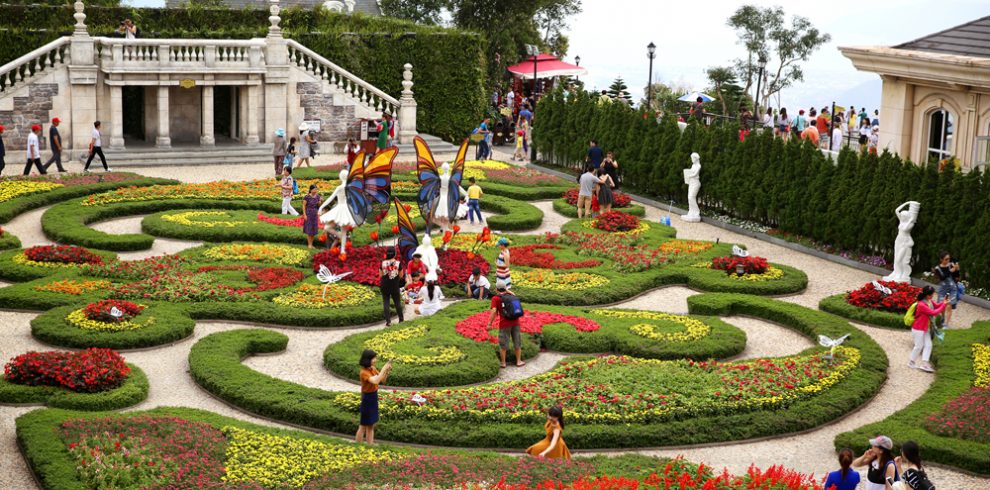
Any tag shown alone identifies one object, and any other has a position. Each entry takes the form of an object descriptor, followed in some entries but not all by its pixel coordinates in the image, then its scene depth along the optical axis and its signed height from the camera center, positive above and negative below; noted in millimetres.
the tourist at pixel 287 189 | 34781 -2741
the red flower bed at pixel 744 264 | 30656 -3856
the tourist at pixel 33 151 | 40094 -2226
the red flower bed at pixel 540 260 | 30891 -3953
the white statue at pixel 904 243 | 30031 -3149
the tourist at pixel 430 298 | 26734 -4272
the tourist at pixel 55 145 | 40875 -2037
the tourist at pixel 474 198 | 35594 -2867
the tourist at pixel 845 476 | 16370 -4709
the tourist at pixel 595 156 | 41281 -1878
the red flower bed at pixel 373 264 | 28786 -3954
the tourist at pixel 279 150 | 40656 -1973
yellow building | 33812 +426
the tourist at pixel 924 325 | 23922 -4037
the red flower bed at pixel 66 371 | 21219 -4803
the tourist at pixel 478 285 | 27578 -4085
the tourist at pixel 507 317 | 23141 -3998
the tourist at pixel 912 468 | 16406 -4665
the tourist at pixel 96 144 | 41094 -1981
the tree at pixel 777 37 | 64625 +3338
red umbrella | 63125 +1349
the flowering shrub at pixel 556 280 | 28969 -4164
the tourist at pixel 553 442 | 18266 -4915
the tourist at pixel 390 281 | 25625 -3770
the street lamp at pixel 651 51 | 54844 +2064
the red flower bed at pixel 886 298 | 27703 -4128
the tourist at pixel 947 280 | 27047 -3584
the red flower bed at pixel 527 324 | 24719 -4512
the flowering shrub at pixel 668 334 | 25141 -4523
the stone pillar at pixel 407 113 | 50281 -833
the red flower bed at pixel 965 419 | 20109 -4923
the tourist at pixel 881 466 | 16703 -4655
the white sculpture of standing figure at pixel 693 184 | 38188 -2461
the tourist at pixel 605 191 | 37275 -2694
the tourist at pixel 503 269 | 26688 -3595
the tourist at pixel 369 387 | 19219 -4415
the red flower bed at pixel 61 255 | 29438 -3977
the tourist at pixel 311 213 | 31438 -3032
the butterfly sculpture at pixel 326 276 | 27328 -3965
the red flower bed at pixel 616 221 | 35250 -3370
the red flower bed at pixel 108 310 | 24859 -4420
